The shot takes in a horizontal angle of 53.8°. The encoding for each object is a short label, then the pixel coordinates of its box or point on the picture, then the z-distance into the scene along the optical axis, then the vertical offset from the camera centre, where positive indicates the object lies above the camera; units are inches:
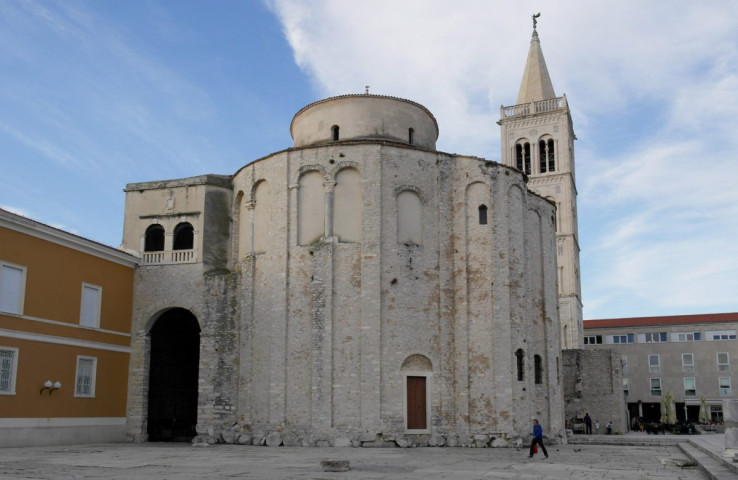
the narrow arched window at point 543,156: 2637.8 +811.3
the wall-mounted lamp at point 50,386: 1055.6 -5.2
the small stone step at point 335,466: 699.4 -78.2
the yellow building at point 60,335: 1011.9 +71.0
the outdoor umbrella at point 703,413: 2036.2 -79.4
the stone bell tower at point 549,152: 2453.2 +828.1
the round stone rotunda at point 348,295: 1137.4 +143.8
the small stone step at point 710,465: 609.8 -80.2
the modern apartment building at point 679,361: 2564.0 +83.0
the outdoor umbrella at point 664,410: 1961.1 -70.2
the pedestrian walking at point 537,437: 911.0 -65.6
